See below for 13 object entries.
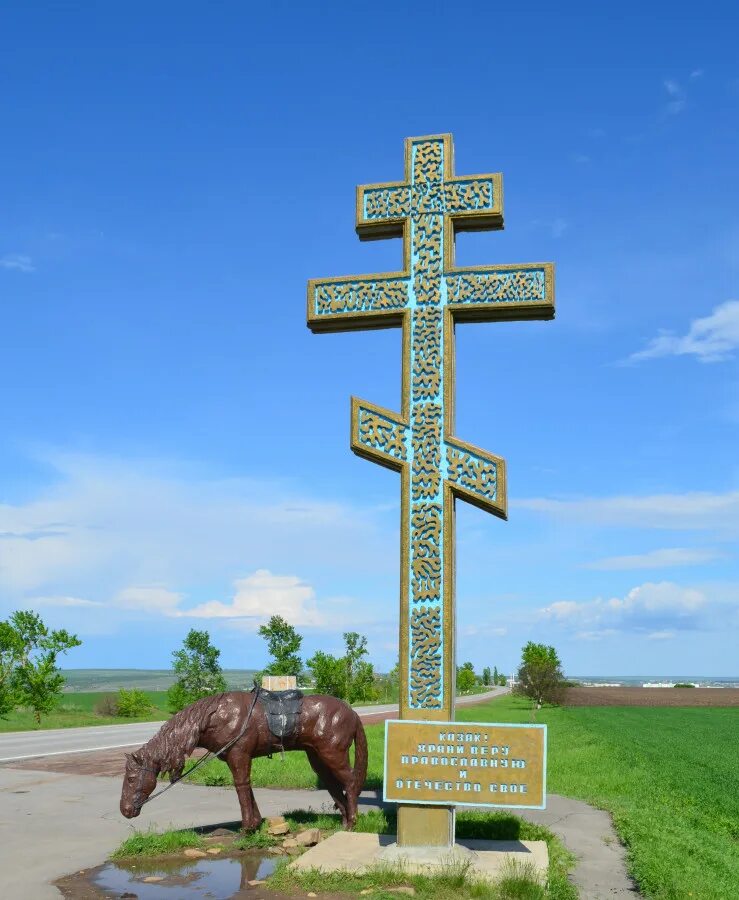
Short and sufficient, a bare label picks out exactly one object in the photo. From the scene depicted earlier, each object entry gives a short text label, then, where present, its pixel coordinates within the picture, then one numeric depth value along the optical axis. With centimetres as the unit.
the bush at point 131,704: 3944
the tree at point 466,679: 8993
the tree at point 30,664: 3094
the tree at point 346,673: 3900
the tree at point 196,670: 3381
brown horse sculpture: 948
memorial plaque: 802
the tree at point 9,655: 3097
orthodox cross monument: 837
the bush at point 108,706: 4047
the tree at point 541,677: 5578
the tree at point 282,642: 3538
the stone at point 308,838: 912
